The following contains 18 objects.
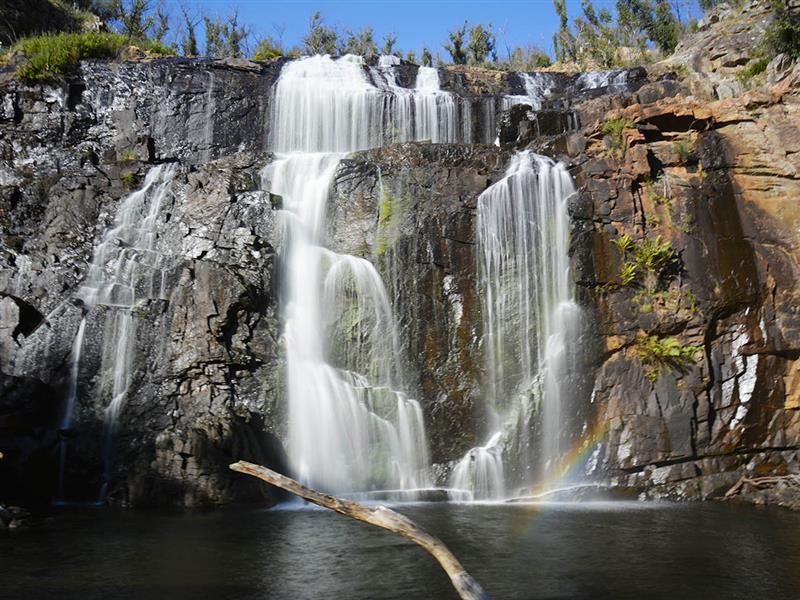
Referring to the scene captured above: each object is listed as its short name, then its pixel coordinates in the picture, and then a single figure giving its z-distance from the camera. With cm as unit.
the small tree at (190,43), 4184
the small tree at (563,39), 4566
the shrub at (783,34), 2041
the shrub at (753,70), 2114
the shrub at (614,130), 1767
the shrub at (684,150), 1750
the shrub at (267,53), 2687
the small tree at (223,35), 4612
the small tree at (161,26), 4384
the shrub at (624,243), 1658
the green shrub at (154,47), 2534
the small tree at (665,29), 3932
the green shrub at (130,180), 1925
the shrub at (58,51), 2181
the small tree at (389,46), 4909
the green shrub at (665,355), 1552
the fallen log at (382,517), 605
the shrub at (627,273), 1622
